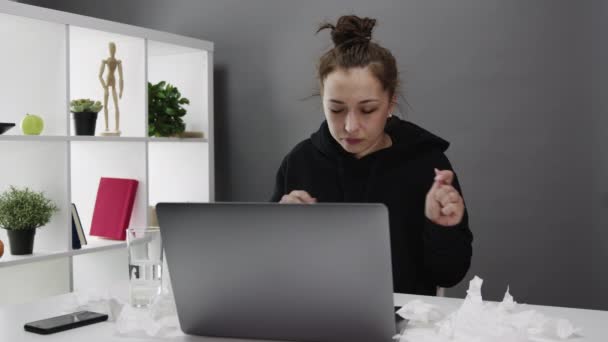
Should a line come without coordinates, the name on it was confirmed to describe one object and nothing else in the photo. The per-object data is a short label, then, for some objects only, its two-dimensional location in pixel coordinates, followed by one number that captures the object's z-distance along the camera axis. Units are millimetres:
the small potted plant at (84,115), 2816
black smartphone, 1159
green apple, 2564
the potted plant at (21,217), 2521
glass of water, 1282
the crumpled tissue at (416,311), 1143
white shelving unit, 2656
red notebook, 2992
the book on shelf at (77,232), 2795
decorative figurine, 2939
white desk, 1121
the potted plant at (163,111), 3174
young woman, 1807
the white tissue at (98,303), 1268
